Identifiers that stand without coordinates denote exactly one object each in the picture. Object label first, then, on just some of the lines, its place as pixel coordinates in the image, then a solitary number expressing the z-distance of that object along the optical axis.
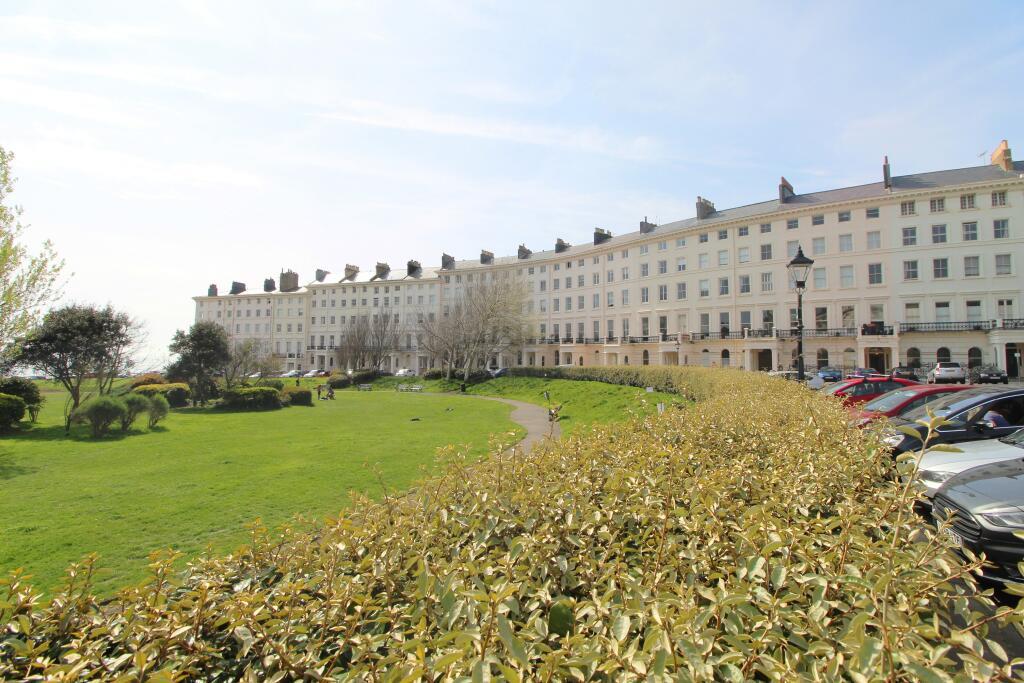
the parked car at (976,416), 9.57
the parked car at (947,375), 35.00
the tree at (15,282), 16.20
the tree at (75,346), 22.12
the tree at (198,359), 31.42
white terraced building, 44.59
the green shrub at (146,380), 31.80
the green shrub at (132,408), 18.91
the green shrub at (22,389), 20.99
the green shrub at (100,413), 17.72
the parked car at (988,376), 32.66
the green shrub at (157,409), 20.08
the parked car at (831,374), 36.46
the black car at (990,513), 4.85
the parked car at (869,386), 17.42
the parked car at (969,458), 7.27
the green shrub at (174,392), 29.17
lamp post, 14.70
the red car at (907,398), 12.64
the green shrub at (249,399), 29.34
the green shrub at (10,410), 18.88
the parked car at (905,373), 37.50
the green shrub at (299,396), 32.91
